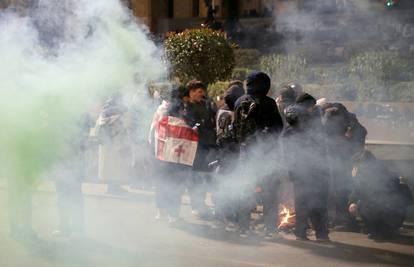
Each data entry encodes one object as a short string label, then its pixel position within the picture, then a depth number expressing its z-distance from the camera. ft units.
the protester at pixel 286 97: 26.23
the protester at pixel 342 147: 25.50
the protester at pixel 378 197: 24.98
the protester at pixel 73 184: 23.25
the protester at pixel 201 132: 26.35
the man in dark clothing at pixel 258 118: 23.34
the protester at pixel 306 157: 23.61
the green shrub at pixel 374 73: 48.83
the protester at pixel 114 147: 30.28
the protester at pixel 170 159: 26.00
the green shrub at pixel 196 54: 42.22
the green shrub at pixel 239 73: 53.88
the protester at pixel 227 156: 24.93
